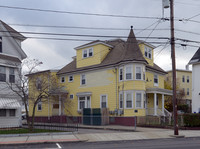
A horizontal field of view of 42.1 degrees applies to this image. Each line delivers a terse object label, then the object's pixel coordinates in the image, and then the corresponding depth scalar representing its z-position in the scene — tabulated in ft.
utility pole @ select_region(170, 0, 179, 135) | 60.98
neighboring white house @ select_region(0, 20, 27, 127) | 75.87
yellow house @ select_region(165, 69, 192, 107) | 188.03
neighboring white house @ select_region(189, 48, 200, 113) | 107.04
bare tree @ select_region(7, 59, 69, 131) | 66.39
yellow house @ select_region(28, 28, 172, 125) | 91.66
